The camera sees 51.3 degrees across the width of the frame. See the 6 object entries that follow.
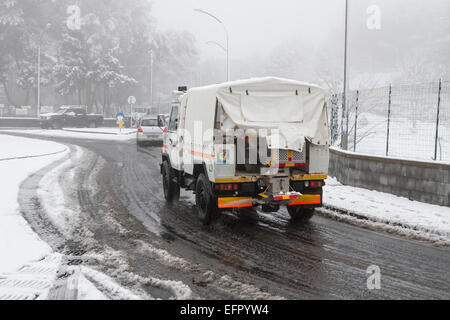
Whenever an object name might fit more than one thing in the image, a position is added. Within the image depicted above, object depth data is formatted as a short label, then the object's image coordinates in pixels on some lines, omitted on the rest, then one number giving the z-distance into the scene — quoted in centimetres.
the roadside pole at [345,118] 1471
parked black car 4556
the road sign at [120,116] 3634
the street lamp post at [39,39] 5701
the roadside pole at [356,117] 1374
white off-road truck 776
